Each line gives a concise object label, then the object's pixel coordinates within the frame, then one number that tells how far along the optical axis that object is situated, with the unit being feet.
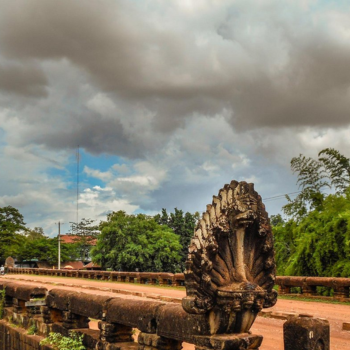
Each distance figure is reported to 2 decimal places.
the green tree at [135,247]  147.13
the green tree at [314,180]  74.49
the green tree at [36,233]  353.43
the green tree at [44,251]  235.81
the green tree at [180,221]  191.72
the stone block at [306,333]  10.96
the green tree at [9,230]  234.99
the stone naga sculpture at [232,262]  11.59
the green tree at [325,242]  53.57
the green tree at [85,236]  265.54
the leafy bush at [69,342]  21.22
